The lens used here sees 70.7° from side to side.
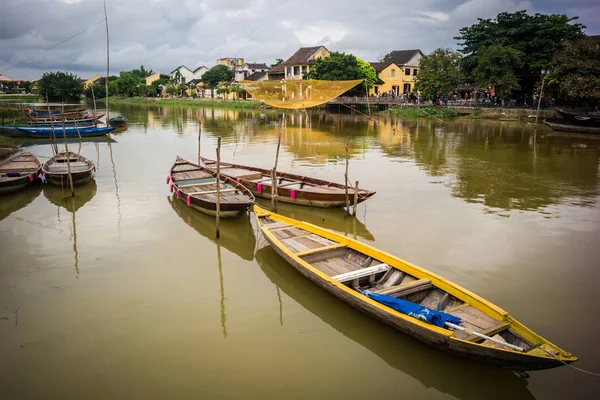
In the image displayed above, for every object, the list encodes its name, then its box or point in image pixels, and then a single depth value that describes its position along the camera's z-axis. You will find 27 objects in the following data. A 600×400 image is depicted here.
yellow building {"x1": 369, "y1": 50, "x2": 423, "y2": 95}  51.22
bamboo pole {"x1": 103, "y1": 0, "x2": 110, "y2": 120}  26.48
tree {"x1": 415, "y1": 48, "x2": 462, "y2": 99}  38.96
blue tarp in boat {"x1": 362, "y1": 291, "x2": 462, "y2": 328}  5.65
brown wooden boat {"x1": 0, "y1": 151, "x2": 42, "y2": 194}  13.29
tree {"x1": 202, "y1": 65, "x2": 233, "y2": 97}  68.19
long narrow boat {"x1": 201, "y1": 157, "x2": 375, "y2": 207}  11.66
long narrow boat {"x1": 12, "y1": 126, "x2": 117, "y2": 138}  26.47
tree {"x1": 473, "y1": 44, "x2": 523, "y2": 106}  33.03
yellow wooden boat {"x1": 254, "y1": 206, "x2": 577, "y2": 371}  5.10
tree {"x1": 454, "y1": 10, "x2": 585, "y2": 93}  32.62
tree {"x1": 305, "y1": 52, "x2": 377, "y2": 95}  42.56
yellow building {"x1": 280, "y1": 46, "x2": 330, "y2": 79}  51.51
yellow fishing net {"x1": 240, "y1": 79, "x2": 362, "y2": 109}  20.03
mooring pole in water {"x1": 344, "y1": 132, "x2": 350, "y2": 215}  11.21
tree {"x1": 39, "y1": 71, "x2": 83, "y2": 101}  66.12
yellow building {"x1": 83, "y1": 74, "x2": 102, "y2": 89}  97.28
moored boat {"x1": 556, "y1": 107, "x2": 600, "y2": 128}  27.69
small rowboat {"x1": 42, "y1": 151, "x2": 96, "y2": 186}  14.22
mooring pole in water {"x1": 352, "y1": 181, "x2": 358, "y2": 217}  11.00
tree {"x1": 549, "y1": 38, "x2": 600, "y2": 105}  27.39
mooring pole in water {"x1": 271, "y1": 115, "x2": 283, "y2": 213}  10.97
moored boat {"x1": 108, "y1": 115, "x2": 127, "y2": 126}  32.47
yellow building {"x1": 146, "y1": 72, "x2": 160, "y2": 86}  82.19
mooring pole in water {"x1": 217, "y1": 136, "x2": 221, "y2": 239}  9.74
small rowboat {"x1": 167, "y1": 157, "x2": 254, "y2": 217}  10.73
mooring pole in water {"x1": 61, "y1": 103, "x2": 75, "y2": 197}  13.16
